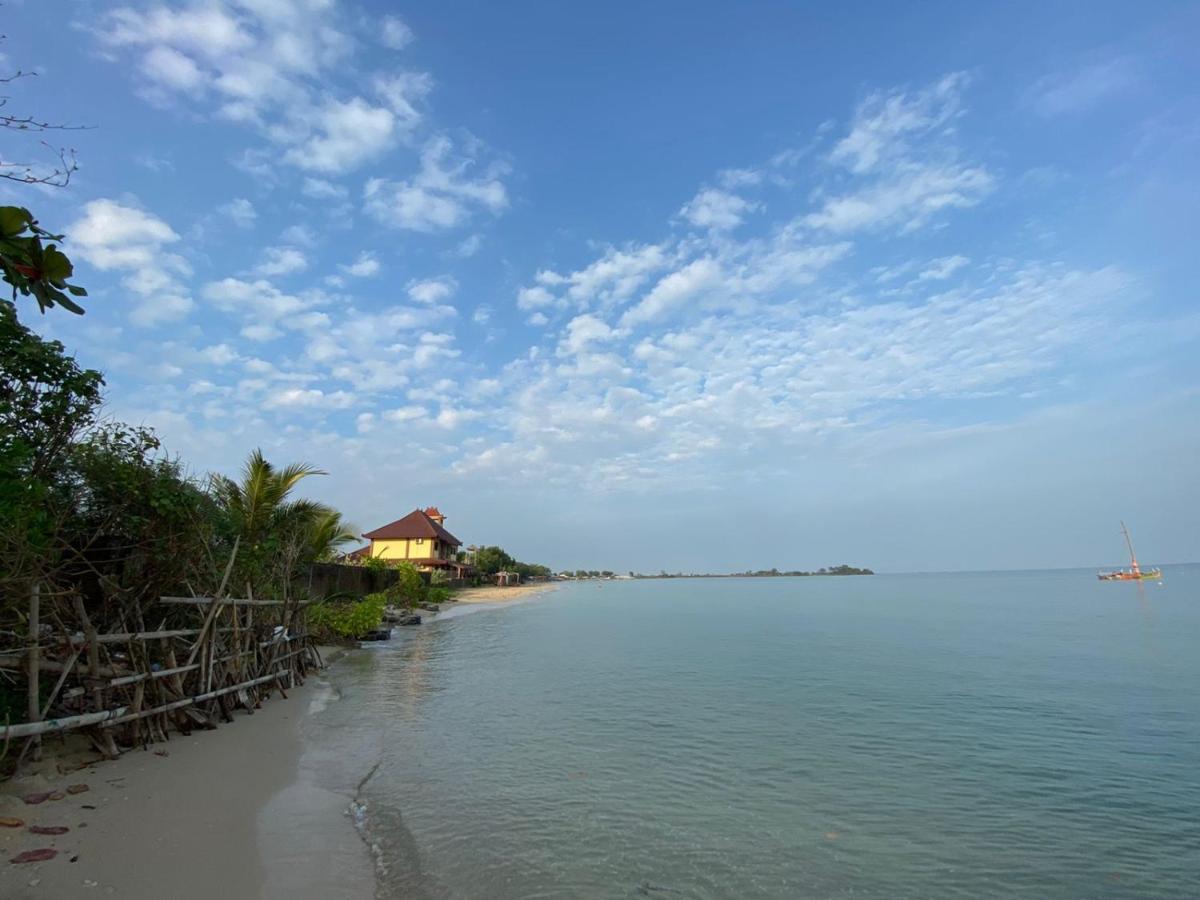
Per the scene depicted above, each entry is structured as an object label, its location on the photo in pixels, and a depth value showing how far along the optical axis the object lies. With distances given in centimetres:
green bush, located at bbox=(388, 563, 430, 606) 3212
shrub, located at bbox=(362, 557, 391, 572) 3003
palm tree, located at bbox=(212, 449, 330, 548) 1262
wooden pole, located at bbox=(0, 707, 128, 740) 519
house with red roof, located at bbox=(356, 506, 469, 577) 5134
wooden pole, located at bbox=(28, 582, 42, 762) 552
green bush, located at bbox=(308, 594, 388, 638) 1964
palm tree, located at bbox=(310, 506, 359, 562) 1716
